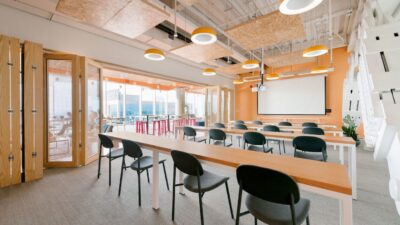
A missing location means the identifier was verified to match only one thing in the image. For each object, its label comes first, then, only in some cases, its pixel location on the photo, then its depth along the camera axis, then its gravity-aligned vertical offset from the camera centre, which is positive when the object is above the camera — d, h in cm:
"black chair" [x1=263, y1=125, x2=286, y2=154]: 480 -49
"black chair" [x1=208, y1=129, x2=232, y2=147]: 420 -60
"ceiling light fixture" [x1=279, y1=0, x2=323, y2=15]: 171 +107
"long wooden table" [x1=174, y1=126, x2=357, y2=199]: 252 -51
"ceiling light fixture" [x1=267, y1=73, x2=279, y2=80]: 588 +118
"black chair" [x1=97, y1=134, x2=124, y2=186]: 282 -55
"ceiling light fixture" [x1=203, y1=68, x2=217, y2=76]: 511 +117
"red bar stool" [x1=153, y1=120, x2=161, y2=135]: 915 -74
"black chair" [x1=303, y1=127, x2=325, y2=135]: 411 -49
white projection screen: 770 +65
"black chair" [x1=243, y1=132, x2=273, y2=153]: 349 -60
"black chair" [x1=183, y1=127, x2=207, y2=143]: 468 -57
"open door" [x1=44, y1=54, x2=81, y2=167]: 374 +3
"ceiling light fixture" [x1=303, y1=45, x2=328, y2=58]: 338 +119
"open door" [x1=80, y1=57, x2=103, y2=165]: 395 +6
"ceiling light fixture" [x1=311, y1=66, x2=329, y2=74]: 490 +117
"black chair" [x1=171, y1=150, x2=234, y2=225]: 170 -77
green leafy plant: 590 -61
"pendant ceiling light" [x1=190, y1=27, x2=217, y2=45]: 255 +115
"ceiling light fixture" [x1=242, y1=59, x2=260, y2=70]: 415 +112
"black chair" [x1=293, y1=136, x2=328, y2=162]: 285 -61
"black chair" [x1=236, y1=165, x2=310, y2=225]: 116 -60
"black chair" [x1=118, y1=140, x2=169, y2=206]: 229 -60
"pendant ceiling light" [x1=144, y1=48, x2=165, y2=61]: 323 +108
